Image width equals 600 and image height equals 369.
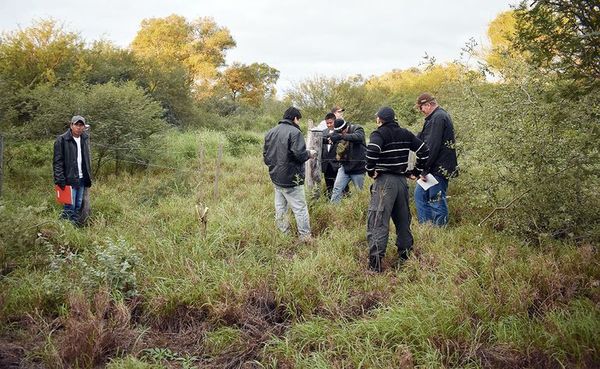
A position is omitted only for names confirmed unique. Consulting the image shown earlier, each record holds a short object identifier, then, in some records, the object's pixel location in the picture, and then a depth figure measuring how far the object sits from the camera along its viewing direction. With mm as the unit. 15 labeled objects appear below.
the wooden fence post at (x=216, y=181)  7512
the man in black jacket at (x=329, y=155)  7559
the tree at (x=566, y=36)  3297
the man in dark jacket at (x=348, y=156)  7195
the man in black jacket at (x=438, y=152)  5742
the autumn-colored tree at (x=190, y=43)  29250
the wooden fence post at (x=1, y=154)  6716
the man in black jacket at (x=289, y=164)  5758
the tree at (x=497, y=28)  17922
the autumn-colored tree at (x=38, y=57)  10797
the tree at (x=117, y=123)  9531
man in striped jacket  4809
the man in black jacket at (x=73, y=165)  6348
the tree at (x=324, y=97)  21250
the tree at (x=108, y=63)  14425
